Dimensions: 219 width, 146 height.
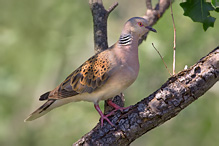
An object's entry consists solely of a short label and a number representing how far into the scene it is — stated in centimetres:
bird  774
